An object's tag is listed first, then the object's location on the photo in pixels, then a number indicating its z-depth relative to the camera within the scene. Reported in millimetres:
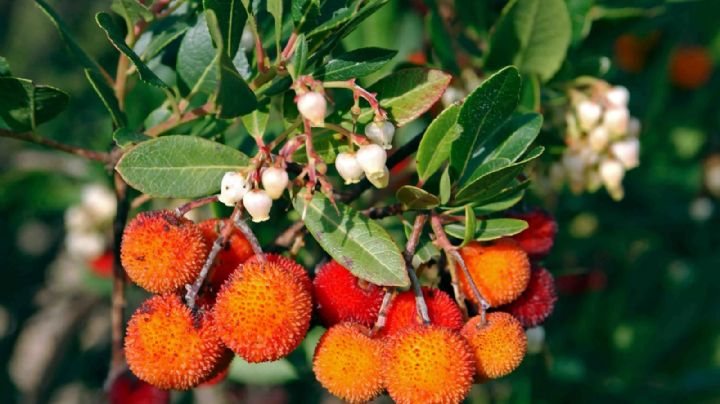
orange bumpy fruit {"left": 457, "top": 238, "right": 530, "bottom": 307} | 295
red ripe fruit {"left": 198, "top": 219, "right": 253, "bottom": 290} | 294
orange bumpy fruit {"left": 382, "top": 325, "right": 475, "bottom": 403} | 274
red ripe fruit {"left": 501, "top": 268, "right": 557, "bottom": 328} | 309
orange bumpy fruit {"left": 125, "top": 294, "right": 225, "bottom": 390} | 278
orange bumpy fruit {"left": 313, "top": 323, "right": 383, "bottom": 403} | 281
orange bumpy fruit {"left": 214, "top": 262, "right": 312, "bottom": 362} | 274
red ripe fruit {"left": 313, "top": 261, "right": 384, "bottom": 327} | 291
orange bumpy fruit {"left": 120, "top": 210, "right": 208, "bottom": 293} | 281
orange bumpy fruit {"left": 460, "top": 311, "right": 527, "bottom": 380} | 285
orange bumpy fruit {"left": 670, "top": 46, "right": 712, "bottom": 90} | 524
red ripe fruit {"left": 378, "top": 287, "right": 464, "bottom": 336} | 290
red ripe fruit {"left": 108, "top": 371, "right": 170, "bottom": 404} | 350
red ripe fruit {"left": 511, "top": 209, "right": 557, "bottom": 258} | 316
